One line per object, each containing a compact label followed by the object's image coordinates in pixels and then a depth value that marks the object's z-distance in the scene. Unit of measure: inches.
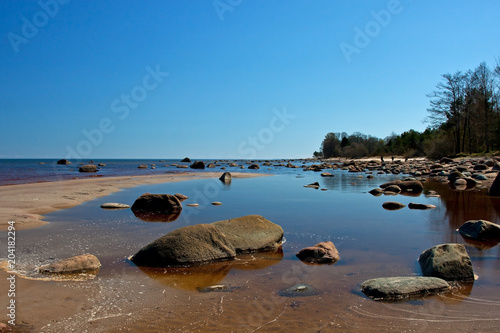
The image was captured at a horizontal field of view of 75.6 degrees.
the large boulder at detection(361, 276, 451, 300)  177.0
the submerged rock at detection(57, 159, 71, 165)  2995.6
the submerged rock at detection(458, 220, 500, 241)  291.0
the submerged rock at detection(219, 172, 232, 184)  1006.2
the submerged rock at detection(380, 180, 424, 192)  666.8
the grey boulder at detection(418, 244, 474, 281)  199.5
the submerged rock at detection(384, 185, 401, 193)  663.8
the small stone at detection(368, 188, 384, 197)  634.4
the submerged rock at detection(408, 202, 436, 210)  455.4
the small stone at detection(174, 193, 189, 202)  576.2
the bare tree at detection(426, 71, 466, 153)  1695.5
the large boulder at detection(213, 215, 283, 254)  269.6
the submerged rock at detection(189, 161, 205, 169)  2233.1
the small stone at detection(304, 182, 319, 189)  805.1
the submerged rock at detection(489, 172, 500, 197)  529.7
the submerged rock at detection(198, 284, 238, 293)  187.6
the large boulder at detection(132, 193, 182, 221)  449.0
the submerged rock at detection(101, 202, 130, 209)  477.1
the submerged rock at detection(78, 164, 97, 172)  1683.1
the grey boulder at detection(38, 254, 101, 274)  209.2
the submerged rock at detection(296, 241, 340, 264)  239.9
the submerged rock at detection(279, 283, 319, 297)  181.3
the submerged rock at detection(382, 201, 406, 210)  468.3
